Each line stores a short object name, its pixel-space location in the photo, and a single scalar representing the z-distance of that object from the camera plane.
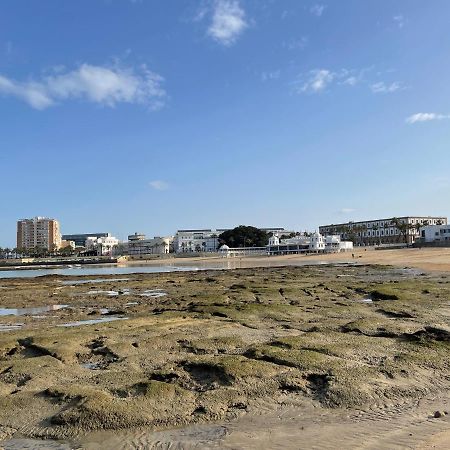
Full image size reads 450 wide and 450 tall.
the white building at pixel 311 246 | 129.00
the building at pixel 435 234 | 116.21
